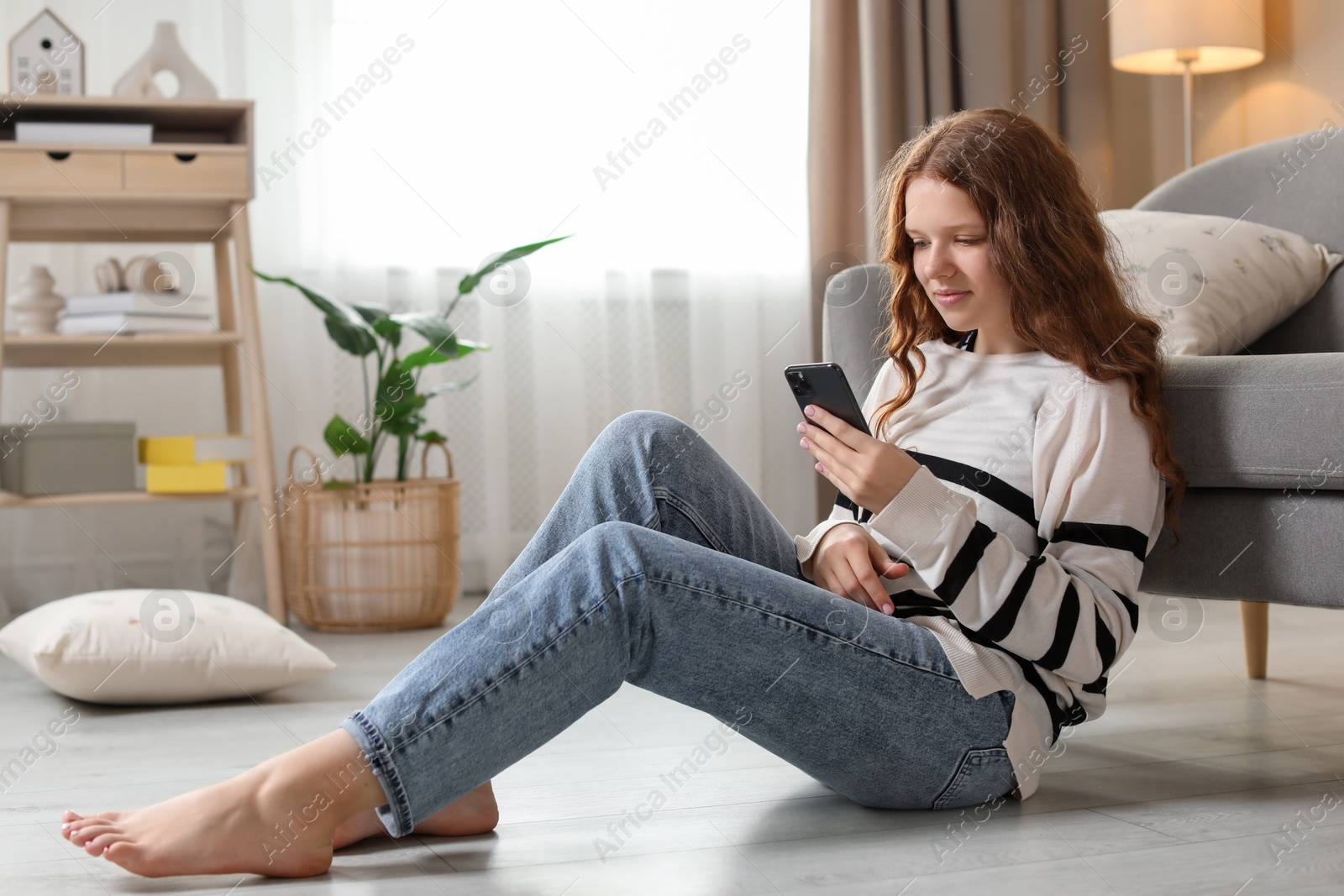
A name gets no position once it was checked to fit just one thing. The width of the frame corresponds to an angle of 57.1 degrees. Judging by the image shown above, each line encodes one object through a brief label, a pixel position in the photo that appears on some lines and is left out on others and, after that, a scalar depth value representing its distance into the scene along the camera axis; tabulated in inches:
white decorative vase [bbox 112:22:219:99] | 83.4
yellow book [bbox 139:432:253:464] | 81.8
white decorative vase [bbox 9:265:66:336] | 82.1
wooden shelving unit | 79.0
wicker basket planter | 82.2
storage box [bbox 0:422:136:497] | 79.3
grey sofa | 41.0
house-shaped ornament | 81.6
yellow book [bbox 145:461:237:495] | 81.9
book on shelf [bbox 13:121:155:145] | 78.9
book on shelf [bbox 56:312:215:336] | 80.1
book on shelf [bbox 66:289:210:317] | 80.4
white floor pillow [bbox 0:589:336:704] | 59.0
